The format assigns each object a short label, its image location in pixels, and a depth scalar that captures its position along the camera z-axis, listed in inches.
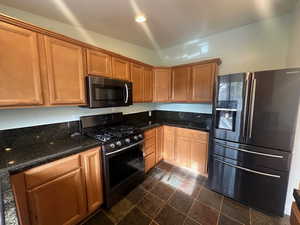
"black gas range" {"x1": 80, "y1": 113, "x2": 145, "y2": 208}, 66.3
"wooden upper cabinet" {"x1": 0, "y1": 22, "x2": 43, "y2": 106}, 46.0
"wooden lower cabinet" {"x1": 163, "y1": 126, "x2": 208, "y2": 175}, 93.1
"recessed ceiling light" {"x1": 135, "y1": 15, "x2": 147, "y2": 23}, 73.8
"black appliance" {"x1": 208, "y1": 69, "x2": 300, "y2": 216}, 58.3
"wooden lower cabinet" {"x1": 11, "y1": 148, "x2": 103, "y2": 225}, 44.1
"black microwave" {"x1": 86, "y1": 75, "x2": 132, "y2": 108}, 68.0
